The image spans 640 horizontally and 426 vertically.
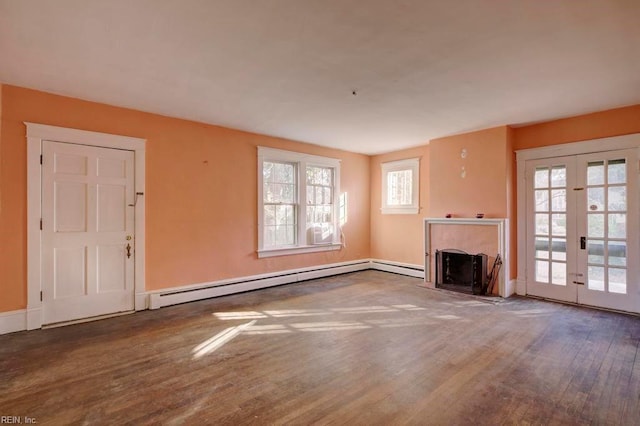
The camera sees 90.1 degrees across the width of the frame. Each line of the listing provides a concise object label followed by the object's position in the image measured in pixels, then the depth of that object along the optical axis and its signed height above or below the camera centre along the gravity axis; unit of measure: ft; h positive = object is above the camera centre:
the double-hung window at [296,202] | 18.22 +0.74
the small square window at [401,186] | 20.81 +1.92
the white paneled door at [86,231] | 11.85 -0.67
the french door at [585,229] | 13.37 -0.66
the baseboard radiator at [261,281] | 14.47 -3.70
